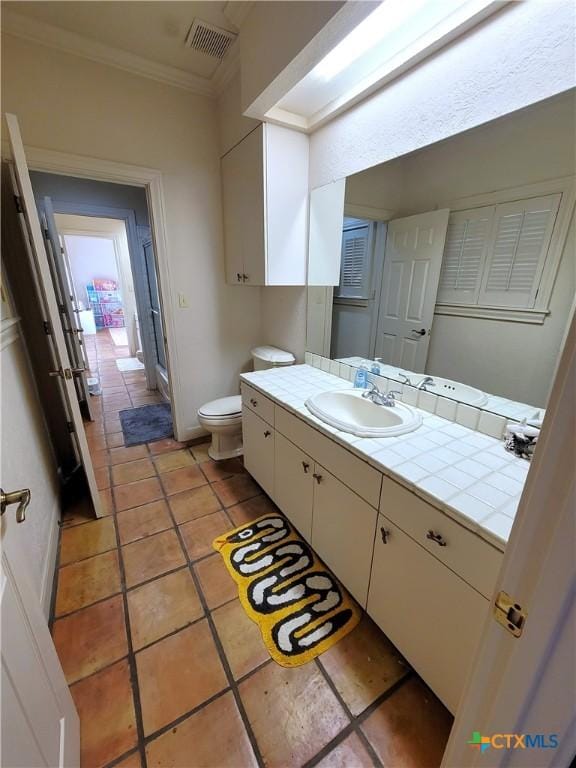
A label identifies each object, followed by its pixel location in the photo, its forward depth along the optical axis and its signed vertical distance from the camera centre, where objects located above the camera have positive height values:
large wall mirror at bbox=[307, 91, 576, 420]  1.03 +0.11
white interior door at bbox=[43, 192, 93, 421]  2.85 -0.14
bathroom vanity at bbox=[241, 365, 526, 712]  0.88 -0.81
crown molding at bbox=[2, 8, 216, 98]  1.58 +1.25
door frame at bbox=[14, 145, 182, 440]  1.83 +0.62
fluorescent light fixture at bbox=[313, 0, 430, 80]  1.10 +0.94
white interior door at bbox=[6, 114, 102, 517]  1.37 -0.02
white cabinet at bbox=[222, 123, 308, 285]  1.83 +0.50
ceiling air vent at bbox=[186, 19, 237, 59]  1.61 +1.28
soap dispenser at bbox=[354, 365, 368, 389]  1.76 -0.51
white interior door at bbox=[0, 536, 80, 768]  0.59 -0.83
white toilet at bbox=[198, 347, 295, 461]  2.33 -0.95
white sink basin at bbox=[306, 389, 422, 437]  1.26 -0.57
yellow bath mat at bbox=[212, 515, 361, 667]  1.26 -1.37
